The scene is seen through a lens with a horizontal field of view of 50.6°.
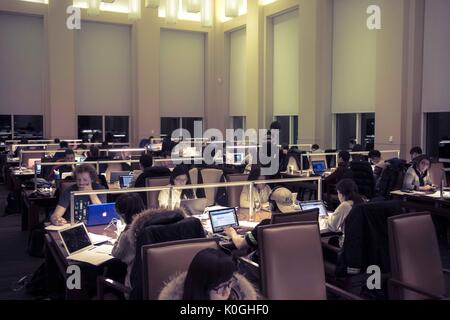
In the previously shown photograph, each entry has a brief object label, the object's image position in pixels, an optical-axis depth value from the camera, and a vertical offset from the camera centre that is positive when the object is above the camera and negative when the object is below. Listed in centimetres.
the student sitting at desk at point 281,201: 485 -74
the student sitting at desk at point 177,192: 467 -65
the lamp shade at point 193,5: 920 +239
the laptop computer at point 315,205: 471 -76
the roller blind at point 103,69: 1434 +183
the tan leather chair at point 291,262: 280 -80
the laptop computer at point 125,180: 685 -74
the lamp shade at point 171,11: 1052 +260
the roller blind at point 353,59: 1116 +173
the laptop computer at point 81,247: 341 -90
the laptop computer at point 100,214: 439 -80
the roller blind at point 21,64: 1331 +182
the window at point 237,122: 1634 +24
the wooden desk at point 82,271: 334 -101
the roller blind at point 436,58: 953 +148
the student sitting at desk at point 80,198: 443 -69
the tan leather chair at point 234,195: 577 -80
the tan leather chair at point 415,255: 299 -80
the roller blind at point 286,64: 1343 +190
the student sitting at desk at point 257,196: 488 -71
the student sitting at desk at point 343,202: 431 -66
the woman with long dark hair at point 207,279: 192 -61
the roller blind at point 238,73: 1561 +187
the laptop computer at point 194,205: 467 -76
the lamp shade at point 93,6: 935 +241
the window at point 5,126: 1359 +5
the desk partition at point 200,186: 379 -51
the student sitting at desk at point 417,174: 677 -63
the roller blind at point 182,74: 1561 +184
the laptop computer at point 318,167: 905 -72
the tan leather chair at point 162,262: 245 -70
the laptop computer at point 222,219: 421 -81
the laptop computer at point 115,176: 709 -71
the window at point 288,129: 1396 +1
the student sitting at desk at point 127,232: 314 -69
